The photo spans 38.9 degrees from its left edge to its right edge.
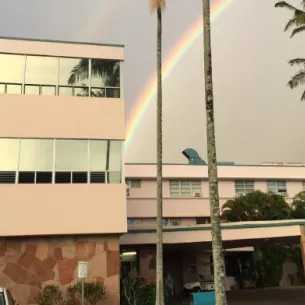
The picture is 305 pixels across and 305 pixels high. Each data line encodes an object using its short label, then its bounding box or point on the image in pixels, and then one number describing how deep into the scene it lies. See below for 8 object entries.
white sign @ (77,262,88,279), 15.09
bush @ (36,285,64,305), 17.50
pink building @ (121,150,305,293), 30.86
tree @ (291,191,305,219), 39.55
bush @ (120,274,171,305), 20.44
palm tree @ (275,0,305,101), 26.61
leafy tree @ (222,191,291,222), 38.50
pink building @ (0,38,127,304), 18.47
